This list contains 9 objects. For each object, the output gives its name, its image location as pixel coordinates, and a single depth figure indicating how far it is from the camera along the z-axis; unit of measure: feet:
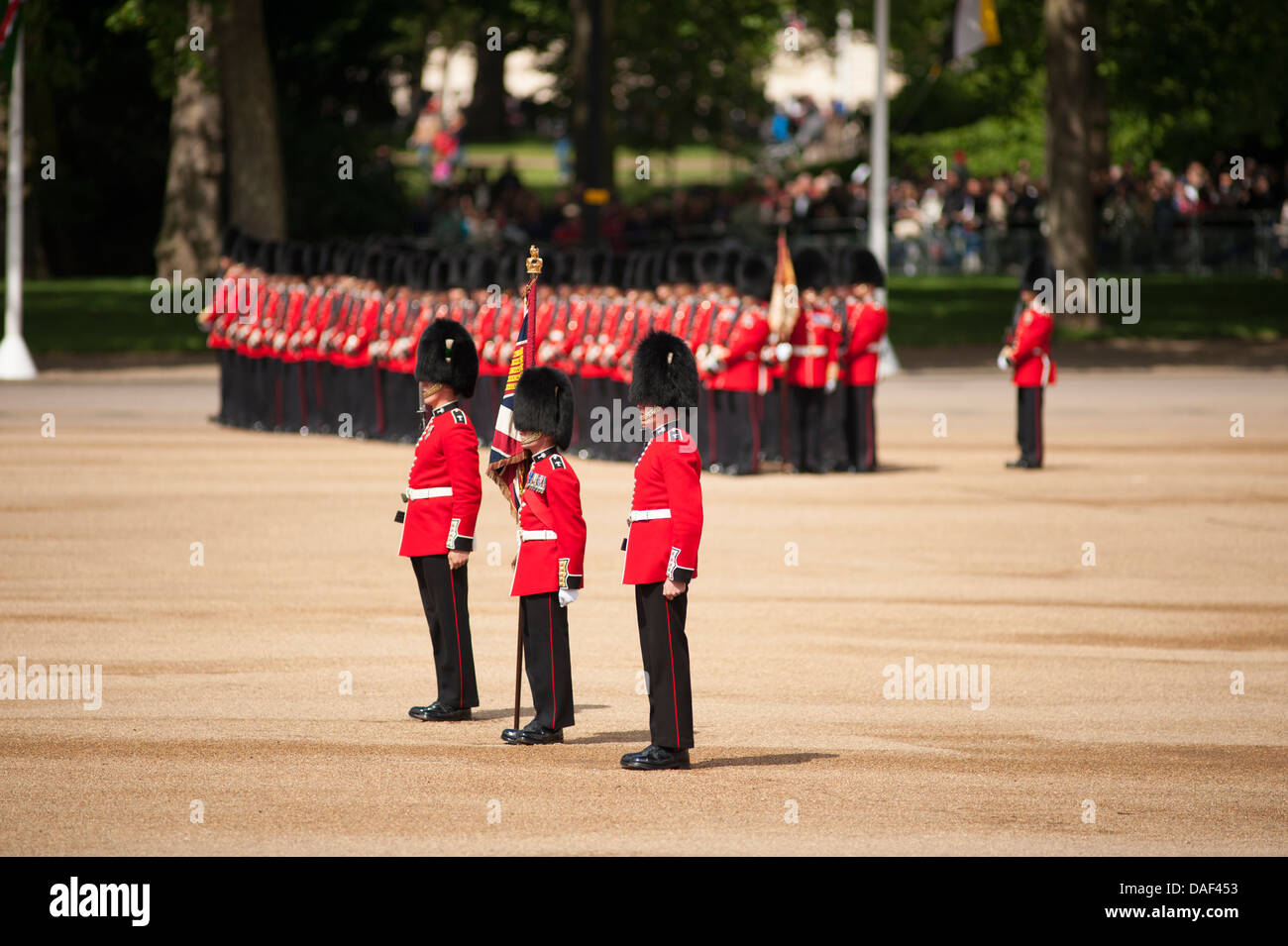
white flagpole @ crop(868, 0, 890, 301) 90.33
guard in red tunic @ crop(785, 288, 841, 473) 59.36
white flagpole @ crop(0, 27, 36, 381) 85.05
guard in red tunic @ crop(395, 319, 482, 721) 29.19
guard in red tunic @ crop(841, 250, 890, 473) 59.77
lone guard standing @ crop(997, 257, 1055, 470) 59.00
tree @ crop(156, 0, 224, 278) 113.19
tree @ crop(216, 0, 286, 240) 100.94
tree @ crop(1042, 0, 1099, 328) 104.39
